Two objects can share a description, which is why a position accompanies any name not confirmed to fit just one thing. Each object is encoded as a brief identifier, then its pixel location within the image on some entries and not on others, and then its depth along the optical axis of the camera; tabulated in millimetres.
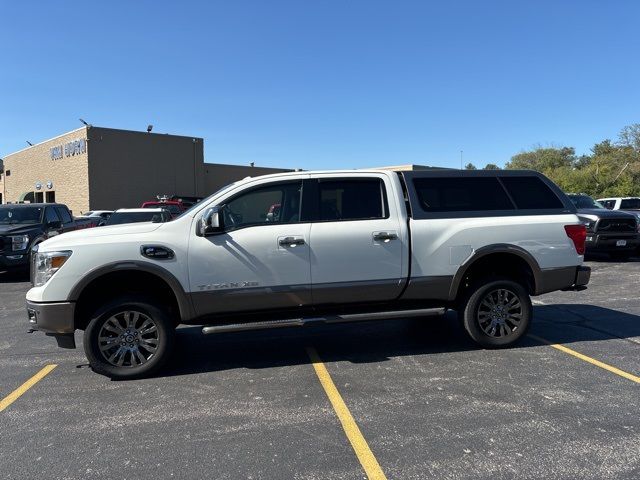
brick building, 32688
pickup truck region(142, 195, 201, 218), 20406
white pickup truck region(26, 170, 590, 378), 5016
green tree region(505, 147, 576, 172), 78750
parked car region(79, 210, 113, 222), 23988
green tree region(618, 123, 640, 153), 60688
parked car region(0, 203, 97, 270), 11867
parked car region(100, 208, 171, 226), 11570
